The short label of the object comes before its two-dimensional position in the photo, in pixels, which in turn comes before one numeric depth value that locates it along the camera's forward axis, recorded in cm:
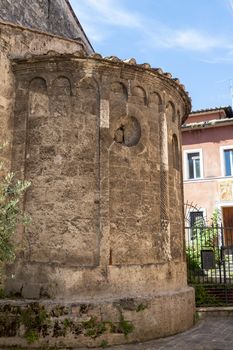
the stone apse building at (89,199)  678
